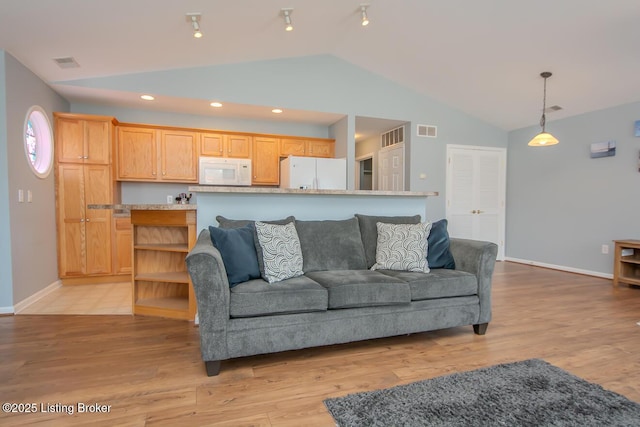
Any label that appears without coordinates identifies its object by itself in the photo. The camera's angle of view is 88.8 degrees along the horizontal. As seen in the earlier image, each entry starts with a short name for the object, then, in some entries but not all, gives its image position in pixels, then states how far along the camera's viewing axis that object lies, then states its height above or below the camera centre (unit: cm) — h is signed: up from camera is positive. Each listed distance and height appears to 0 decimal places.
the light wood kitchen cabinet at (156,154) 471 +68
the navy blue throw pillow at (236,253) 220 -37
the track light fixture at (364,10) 352 +213
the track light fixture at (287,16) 343 +197
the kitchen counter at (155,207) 279 -6
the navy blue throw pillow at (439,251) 275 -42
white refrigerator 489 +43
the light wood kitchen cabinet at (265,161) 532 +65
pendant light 399 +78
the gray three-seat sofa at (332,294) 192 -62
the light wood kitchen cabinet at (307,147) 544 +91
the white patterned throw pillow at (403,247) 266 -38
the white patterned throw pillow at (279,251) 231 -37
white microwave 492 +45
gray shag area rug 151 -101
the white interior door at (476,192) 587 +18
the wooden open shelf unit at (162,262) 290 -61
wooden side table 415 -79
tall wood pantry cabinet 419 +8
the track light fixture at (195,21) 318 +178
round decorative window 356 +68
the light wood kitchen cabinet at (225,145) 505 +87
